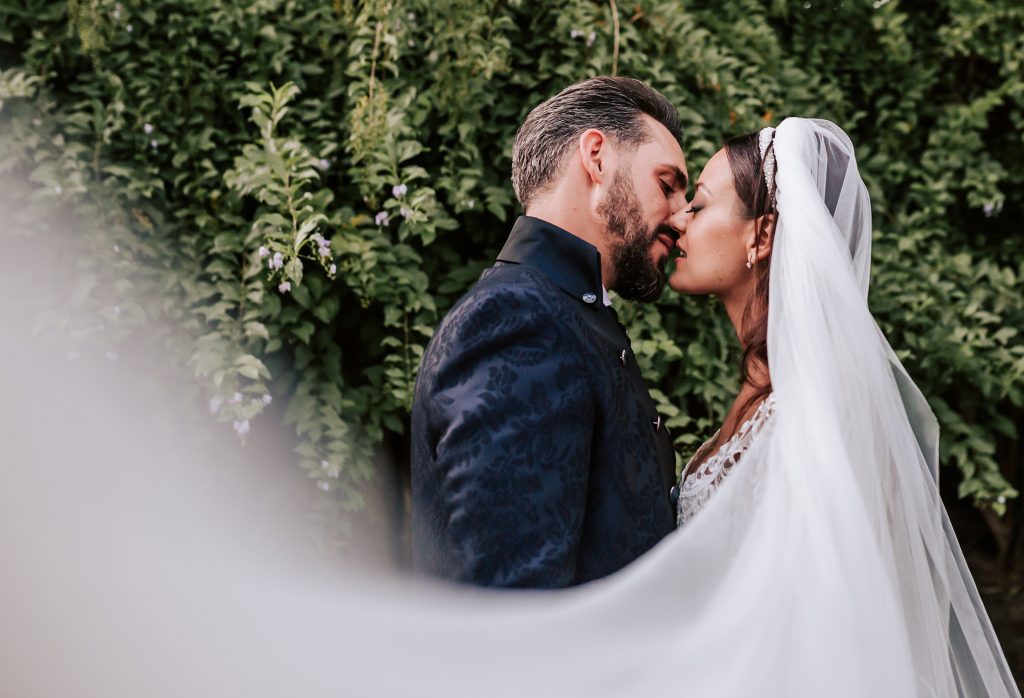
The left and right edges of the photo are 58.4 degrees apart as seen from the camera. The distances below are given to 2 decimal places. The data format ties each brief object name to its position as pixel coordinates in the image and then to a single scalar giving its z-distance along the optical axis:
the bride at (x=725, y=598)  1.18
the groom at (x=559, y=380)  1.60
